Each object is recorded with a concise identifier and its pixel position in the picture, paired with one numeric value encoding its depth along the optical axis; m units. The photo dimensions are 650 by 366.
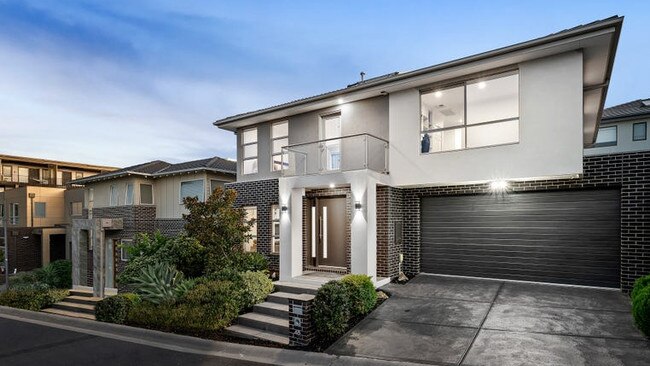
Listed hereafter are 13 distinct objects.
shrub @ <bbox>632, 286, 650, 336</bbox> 5.98
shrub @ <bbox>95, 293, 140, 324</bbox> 9.55
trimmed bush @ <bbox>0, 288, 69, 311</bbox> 13.82
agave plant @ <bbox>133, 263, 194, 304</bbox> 9.70
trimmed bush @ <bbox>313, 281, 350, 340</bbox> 7.26
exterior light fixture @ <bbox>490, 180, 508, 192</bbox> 10.22
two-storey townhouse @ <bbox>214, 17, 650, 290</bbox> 8.59
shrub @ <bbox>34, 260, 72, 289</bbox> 22.78
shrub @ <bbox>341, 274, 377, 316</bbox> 7.94
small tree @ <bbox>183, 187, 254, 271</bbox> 11.56
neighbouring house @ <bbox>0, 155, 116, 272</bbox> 28.61
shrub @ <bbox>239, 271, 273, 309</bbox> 9.10
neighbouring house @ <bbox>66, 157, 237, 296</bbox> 19.09
